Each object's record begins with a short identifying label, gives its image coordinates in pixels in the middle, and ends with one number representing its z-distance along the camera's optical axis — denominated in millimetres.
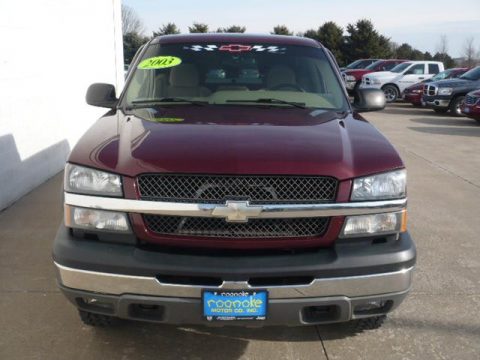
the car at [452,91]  16625
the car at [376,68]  24125
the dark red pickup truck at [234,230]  2521
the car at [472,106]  14047
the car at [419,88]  19422
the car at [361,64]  28484
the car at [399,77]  21391
